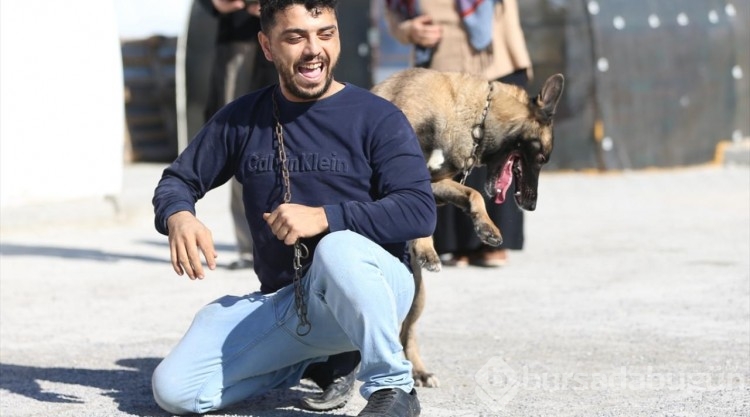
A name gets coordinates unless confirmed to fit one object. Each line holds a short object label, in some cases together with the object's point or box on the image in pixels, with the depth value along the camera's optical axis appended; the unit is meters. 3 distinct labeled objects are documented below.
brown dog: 10.73
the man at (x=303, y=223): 8.50
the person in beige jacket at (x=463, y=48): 15.54
